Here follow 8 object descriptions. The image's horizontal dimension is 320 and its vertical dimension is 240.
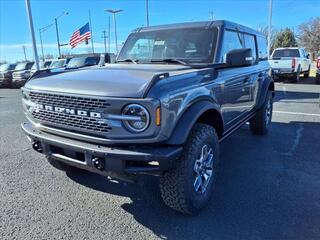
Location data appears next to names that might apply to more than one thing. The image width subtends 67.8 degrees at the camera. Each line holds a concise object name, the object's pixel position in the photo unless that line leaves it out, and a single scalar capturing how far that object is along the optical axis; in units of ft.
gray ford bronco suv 6.54
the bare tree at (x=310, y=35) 138.63
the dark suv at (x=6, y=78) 53.35
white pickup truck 40.15
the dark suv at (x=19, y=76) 49.73
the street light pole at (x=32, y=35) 46.26
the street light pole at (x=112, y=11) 84.27
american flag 61.65
